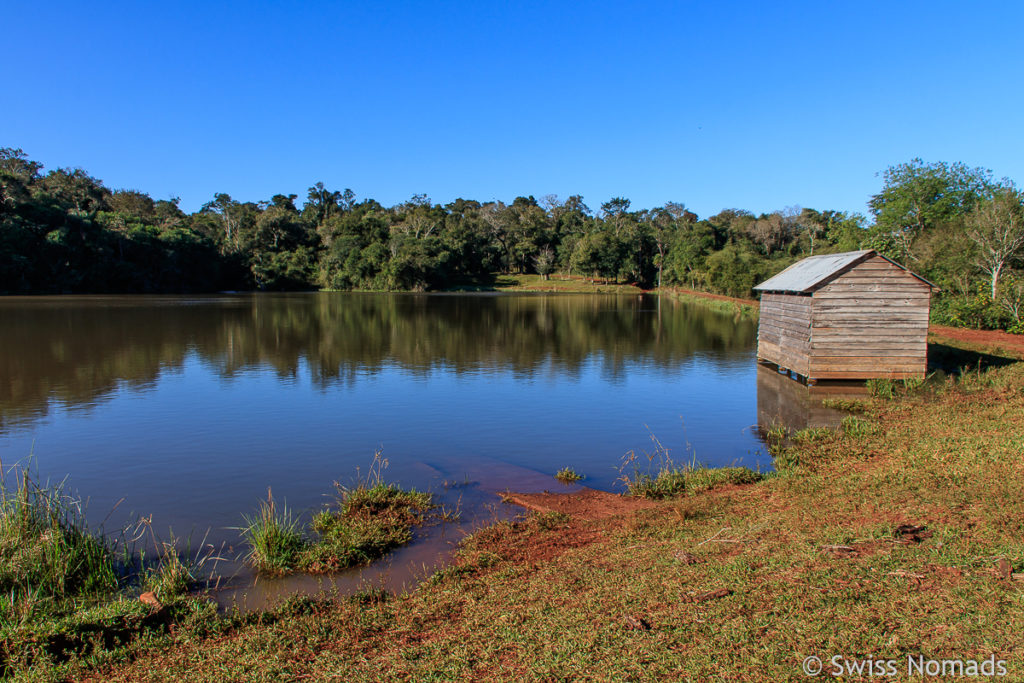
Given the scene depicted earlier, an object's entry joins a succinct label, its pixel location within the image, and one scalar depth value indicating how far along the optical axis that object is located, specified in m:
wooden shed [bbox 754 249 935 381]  18.06
